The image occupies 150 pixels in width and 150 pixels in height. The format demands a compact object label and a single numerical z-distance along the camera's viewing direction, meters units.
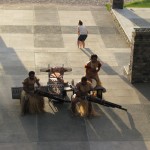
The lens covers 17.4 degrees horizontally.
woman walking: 19.58
